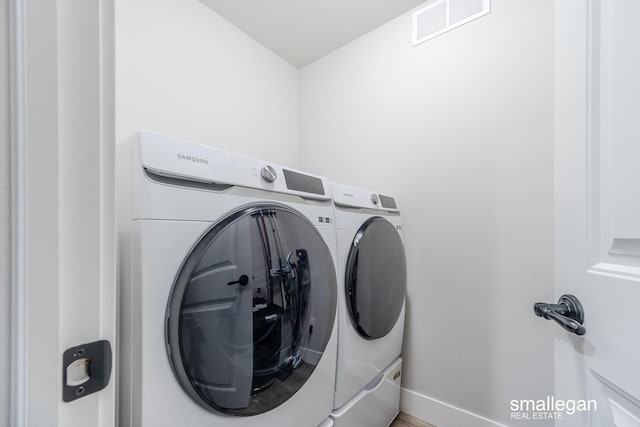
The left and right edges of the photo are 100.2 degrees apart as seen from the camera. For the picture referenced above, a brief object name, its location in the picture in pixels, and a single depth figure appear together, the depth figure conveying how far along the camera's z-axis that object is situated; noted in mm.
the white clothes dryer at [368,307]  1062
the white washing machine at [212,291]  583
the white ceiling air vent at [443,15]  1400
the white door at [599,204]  474
